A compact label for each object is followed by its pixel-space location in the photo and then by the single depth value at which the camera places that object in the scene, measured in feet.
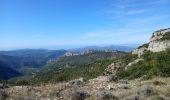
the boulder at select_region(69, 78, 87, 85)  28.25
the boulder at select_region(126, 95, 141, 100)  19.09
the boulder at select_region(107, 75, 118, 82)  30.18
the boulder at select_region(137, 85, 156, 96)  20.56
